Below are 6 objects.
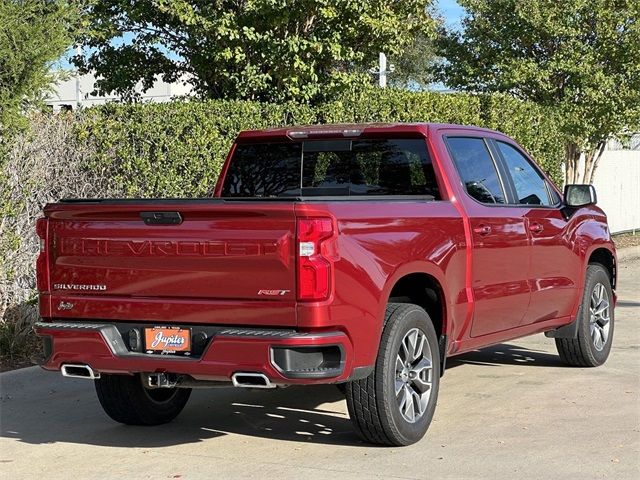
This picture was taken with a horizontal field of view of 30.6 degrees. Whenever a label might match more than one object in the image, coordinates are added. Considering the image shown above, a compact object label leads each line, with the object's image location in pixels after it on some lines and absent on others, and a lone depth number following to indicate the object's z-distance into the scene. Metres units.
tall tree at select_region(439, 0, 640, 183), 21.02
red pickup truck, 6.31
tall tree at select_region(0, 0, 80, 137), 10.03
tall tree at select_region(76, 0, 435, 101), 14.08
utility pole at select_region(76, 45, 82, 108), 15.64
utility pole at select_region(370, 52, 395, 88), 19.82
